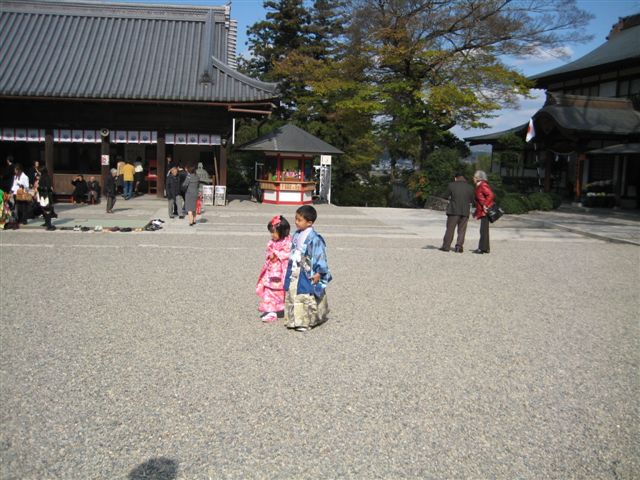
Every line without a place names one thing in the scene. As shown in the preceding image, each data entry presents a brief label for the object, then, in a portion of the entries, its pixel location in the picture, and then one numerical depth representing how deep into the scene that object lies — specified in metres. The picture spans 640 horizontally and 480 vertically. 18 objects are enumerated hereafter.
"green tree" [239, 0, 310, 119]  41.57
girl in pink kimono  7.28
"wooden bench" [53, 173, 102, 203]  24.45
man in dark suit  13.60
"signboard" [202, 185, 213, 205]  24.83
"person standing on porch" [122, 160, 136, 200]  25.07
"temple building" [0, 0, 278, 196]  23.62
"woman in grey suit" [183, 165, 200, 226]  17.50
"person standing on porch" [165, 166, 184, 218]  18.39
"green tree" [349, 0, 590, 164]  26.59
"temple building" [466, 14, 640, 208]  26.44
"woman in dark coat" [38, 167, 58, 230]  15.64
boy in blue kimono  6.93
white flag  28.02
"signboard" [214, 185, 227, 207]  24.86
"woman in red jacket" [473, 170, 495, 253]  13.48
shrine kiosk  25.91
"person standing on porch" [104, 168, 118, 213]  19.44
